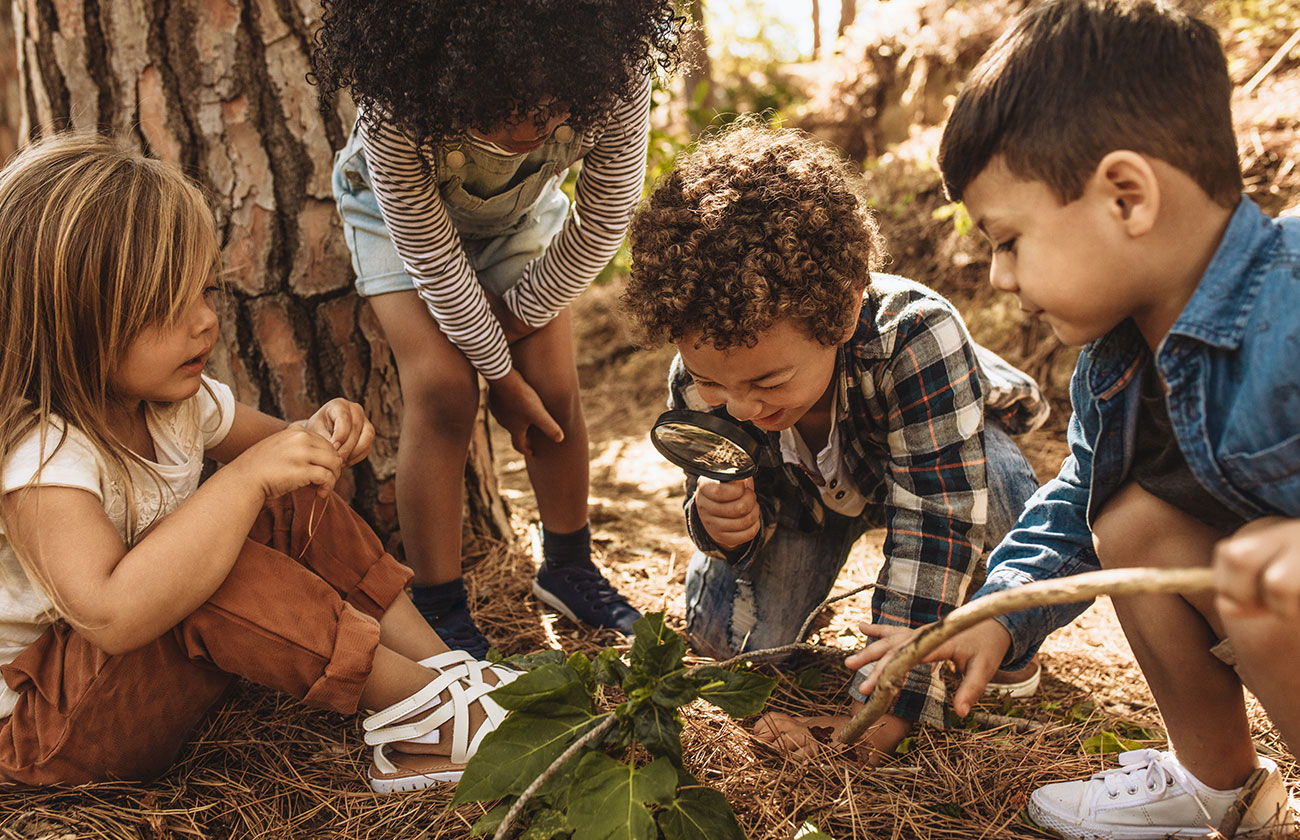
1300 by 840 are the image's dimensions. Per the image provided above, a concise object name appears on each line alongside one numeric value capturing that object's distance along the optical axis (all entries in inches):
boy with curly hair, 67.2
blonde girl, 59.7
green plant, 51.6
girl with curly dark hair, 69.9
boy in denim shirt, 46.3
